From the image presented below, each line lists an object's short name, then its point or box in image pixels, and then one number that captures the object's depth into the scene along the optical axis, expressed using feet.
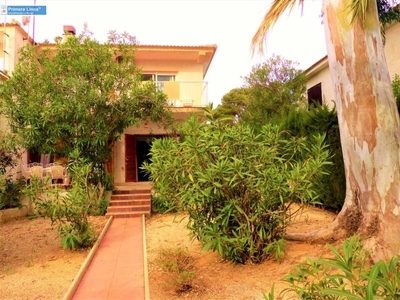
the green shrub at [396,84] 27.89
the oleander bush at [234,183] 13.48
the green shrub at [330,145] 24.59
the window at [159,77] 48.20
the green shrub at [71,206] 18.83
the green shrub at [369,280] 5.00
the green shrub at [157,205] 32.27
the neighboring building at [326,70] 33.96
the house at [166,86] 44.80
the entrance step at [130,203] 30.86
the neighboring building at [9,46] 39.47
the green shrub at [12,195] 29.89
